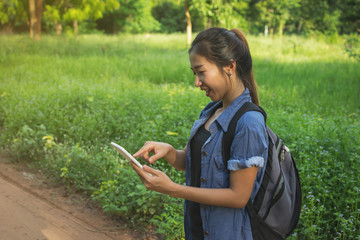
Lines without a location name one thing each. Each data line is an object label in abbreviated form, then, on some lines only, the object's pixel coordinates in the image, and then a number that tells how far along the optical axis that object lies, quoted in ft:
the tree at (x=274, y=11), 94.22
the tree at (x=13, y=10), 62.05
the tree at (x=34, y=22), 60.54
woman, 5.38
